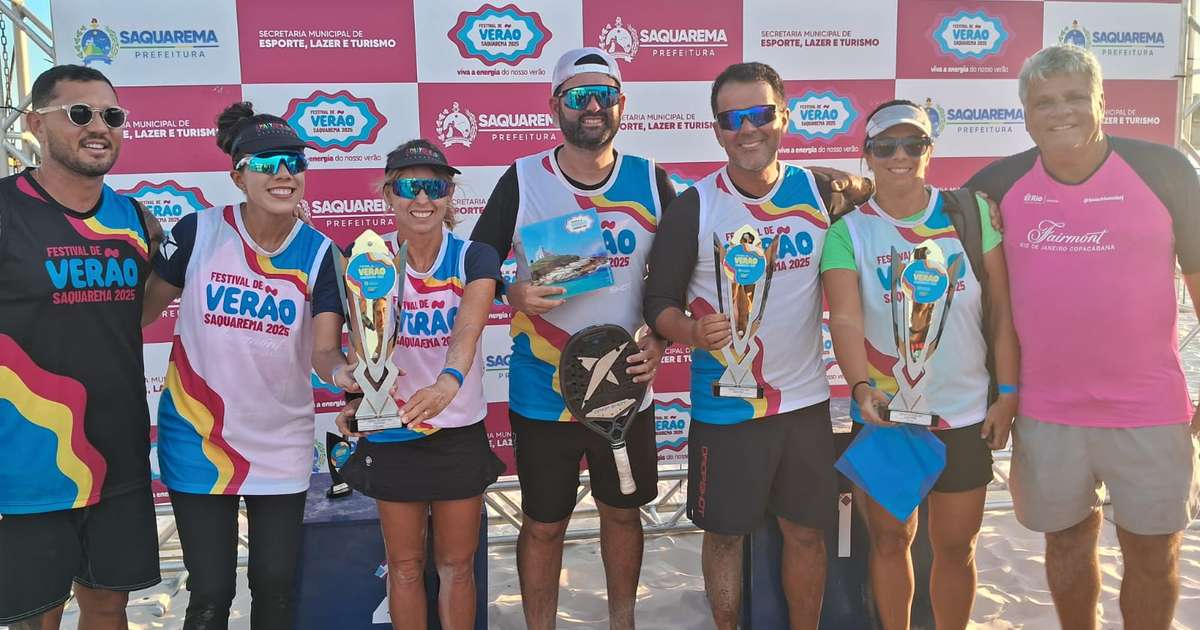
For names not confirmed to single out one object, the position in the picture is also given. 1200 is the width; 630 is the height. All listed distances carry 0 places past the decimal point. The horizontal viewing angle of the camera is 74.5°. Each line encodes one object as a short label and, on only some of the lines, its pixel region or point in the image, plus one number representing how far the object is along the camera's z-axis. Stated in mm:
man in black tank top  2254
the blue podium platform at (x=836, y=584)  3070
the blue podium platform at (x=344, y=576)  2902
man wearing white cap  2779
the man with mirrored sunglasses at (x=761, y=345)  2627
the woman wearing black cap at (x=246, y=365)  2363
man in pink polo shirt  2449
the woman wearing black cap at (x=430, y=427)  2441
